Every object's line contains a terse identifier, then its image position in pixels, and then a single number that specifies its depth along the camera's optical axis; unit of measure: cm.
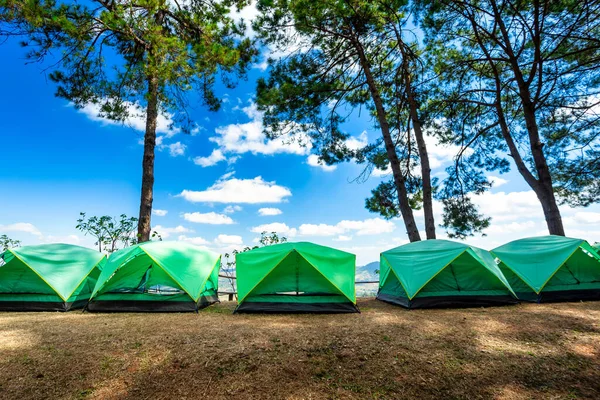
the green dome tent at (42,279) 683
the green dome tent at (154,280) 662
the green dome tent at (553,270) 713
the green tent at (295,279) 647
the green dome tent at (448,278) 670
